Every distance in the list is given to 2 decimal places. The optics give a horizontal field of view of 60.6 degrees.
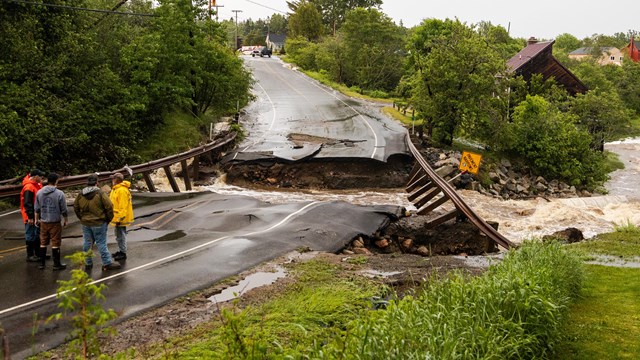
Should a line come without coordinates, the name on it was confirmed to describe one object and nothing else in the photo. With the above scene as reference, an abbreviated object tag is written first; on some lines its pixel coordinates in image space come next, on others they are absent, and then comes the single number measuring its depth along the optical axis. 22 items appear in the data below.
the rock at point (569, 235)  15.28
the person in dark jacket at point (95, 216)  9.55
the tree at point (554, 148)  28.30
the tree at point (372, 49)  50.91
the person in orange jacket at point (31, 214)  10.04
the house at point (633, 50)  106.94
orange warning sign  16.23
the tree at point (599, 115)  38.19
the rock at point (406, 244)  14.77
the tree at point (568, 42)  141.59
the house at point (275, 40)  120.82
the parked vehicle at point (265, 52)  81.75
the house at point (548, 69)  45.84
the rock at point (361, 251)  12.91
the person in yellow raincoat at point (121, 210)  10.15
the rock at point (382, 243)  14.27
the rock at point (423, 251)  14.73
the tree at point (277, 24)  145.75
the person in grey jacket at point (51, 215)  9.52
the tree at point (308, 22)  80.00
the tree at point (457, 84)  27.86
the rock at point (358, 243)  13.28
